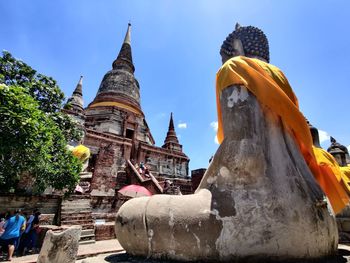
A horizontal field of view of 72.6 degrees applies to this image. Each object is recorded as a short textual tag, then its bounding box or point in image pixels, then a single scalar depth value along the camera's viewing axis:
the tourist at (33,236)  6.81
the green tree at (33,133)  6.03
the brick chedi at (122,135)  16.66
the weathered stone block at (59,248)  4.16
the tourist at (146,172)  16.90
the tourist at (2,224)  6.03
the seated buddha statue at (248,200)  2.02
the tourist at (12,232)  5.82
